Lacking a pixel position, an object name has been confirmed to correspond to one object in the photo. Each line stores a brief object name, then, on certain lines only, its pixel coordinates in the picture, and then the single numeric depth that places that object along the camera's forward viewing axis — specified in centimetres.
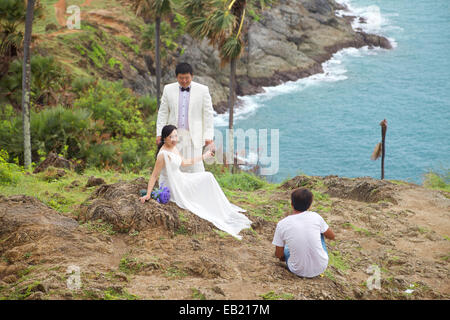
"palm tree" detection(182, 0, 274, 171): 1730
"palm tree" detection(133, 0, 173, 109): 2242
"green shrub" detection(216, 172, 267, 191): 1224
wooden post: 1640
